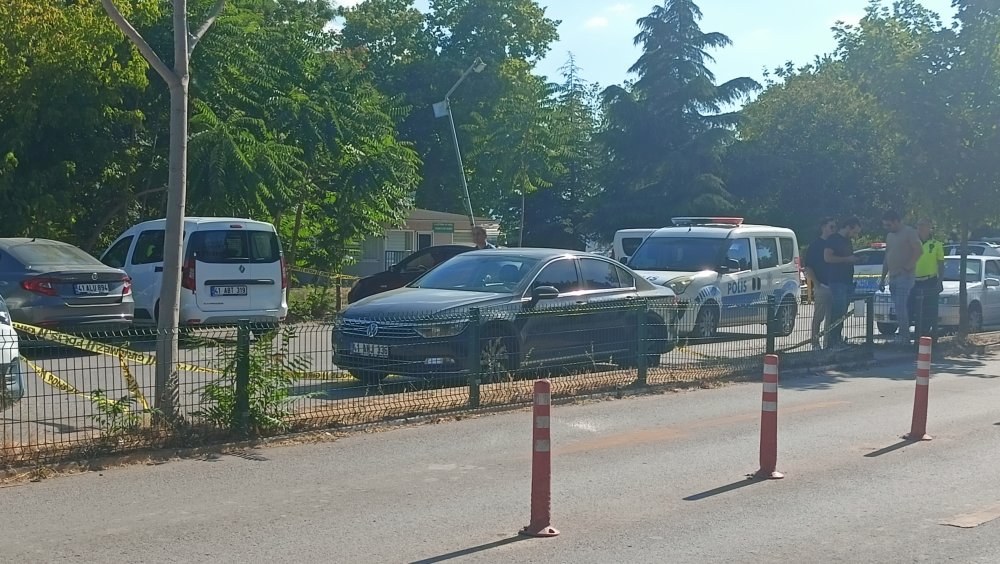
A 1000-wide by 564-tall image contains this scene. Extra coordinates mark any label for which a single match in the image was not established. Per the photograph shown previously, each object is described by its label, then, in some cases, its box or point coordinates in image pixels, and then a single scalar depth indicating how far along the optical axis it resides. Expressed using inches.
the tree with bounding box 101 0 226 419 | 370.6
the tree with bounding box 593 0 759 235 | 1807.3
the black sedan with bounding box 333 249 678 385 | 435.8
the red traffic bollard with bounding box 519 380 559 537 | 264.1
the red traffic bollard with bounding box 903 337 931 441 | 393.7
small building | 1718.8
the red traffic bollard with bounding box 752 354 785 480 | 327.0
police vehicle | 707.4
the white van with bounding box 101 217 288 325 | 667.4
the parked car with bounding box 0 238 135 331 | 573.6
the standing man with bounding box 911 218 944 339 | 681.6
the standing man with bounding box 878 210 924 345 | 681.0
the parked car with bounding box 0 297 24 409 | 325.1
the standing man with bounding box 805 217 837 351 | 639.1
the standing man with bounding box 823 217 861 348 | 643.5
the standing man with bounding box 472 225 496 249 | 761.0
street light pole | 1477.6
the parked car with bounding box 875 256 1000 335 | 731.4
